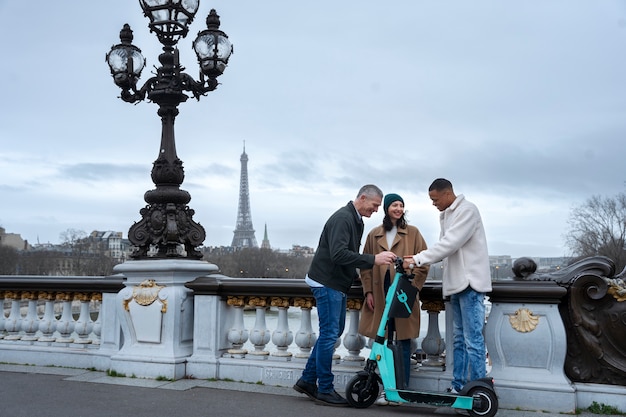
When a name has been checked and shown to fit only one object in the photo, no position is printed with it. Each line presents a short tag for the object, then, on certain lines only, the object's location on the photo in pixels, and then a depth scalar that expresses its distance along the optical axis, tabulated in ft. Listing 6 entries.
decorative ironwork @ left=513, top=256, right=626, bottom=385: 18.19
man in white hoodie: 17.48
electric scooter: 16.81
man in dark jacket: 18.75
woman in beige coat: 18.67
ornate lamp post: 24.16
